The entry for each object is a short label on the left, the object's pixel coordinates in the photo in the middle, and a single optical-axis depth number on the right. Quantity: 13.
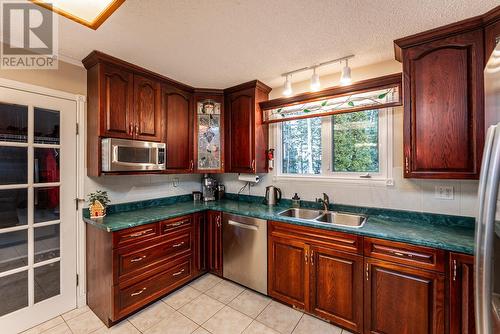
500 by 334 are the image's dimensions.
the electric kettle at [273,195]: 2.76
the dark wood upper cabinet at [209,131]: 2.90
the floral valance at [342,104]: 1.96
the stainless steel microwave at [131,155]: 2.00
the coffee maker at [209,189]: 3.18
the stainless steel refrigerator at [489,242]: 0.73
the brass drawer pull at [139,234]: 1.99
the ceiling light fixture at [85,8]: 1.19
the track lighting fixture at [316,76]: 1.96
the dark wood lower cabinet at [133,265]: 1.88
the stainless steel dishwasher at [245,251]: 2.29
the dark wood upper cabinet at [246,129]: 2.69
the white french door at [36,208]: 1.76
